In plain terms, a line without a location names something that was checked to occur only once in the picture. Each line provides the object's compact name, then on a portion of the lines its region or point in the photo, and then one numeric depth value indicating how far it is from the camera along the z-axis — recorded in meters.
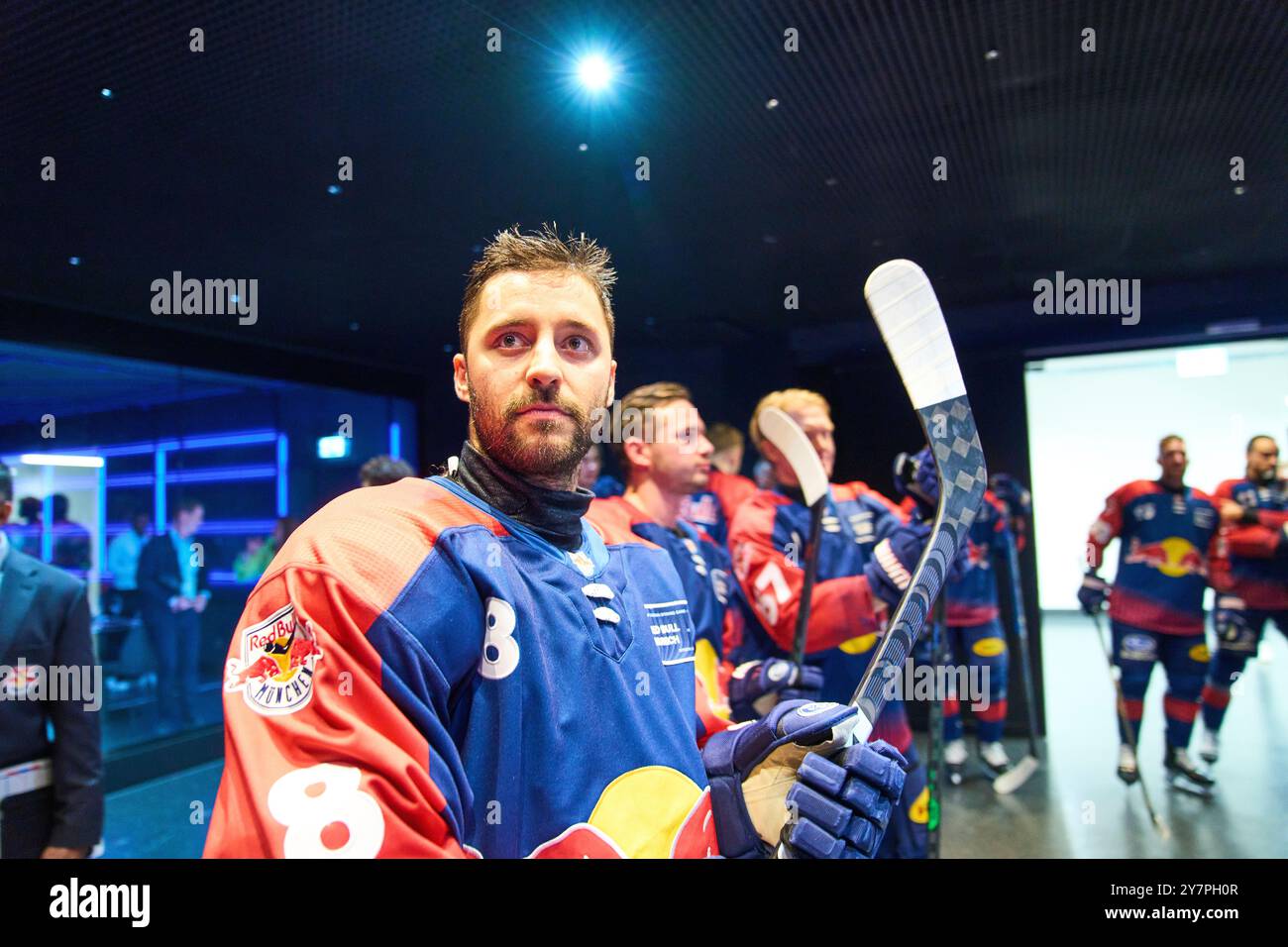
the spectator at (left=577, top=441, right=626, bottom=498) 2.18
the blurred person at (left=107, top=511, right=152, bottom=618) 2.98
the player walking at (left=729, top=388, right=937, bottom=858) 1.85
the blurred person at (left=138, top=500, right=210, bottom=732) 3.27
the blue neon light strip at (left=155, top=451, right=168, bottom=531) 3.16
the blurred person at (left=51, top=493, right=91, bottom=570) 2.32
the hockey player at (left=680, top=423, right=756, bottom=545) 2.73
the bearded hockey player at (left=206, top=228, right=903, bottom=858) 0.63
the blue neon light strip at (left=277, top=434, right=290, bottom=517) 2.53
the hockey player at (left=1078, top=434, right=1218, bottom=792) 3.38
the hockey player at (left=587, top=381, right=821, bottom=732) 1.74
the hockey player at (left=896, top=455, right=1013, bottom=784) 3.93
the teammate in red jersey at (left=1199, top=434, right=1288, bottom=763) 3.19
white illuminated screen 2.81
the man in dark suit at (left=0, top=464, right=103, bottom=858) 1.67
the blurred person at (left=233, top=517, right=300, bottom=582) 2.88
